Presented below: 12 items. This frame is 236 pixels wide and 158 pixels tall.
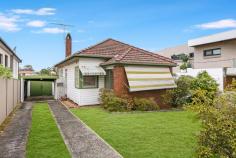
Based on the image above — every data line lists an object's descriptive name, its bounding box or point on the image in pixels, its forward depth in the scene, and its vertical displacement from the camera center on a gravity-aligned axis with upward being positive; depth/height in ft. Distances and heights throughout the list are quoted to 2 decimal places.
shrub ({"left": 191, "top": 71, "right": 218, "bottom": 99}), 49.38 -1.40
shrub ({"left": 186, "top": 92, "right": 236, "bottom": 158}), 13.69 -4.12
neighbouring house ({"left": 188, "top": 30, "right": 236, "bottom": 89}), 58.59 +11.79
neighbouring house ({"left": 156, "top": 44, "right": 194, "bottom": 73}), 104.91 +18.56
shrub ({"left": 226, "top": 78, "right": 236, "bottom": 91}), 15.74 -0.84
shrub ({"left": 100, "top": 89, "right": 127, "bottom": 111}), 41.29 -6.11
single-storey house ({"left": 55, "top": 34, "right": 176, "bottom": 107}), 44.34 +1.62
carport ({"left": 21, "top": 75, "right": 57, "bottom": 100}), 68.53 -4.75
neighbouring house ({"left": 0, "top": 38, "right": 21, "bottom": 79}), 45.89 +7.63
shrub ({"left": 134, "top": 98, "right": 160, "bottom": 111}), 43.11 -6.74
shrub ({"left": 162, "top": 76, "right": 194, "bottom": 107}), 48.06 -4.55
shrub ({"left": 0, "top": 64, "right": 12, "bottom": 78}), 31.22 +1.33
